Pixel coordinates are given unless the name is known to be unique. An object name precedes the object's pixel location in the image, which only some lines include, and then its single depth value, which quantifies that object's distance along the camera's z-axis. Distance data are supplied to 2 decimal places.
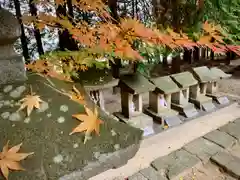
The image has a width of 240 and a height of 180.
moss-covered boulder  0.70
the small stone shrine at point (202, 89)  4.44
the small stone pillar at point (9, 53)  0.83
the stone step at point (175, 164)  2.72
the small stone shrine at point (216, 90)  4.67
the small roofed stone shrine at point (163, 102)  3.81
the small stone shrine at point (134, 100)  3.49
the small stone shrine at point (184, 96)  4.09
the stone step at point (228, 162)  2.72
